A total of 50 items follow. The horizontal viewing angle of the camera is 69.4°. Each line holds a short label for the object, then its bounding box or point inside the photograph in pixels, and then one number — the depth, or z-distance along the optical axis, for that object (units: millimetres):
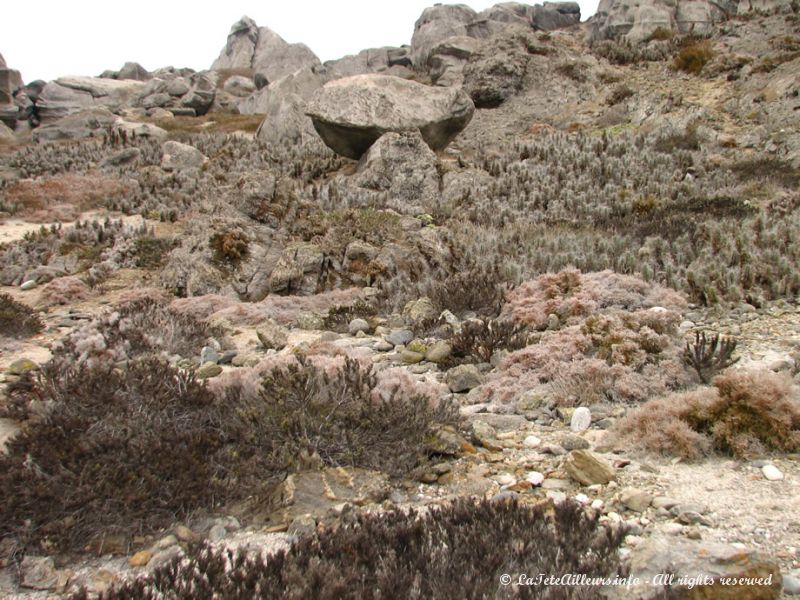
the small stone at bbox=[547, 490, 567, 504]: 3401
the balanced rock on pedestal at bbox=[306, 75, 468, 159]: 18406
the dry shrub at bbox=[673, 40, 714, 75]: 24688
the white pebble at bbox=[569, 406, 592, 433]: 4594
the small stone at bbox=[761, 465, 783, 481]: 3457
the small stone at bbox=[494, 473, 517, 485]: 3768
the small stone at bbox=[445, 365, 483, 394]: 5809
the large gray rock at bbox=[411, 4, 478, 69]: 54438
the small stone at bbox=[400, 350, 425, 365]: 6738
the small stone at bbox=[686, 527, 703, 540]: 2867
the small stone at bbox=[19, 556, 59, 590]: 2902
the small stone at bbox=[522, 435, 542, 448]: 4316
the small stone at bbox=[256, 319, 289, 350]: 7422
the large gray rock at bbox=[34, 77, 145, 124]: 44375
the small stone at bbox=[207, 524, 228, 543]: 3309
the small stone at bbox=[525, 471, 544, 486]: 3668
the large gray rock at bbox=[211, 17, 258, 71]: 72125
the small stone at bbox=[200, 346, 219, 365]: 7020
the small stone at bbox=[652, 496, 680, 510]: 3211
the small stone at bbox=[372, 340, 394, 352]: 7316
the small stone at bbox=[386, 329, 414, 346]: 7486
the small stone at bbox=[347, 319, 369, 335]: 8258
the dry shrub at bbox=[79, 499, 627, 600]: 2420
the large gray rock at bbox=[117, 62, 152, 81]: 64438
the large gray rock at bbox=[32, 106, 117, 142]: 31781
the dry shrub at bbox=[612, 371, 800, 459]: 3818
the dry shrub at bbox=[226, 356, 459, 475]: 3982
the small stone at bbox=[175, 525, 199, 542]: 3268
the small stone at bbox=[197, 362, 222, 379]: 6156
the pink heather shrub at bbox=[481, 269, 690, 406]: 5137
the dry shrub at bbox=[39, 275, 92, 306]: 10703
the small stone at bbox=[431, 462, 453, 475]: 3883
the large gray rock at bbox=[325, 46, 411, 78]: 58656
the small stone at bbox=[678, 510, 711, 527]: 3039
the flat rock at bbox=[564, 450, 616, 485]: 3576
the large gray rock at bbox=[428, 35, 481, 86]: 37178
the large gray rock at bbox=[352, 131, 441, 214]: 16625
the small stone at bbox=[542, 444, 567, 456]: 4121
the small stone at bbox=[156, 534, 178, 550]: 3217
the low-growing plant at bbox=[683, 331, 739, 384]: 5160
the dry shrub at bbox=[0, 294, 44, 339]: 8375
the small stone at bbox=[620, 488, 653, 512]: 3250
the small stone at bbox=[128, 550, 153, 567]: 3105
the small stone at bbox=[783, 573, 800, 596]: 2387
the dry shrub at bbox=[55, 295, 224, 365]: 6633
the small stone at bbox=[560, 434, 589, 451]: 4156
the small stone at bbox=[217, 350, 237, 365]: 7043
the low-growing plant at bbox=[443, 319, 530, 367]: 6469
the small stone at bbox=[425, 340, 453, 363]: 6660
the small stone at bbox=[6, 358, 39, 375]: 6375
